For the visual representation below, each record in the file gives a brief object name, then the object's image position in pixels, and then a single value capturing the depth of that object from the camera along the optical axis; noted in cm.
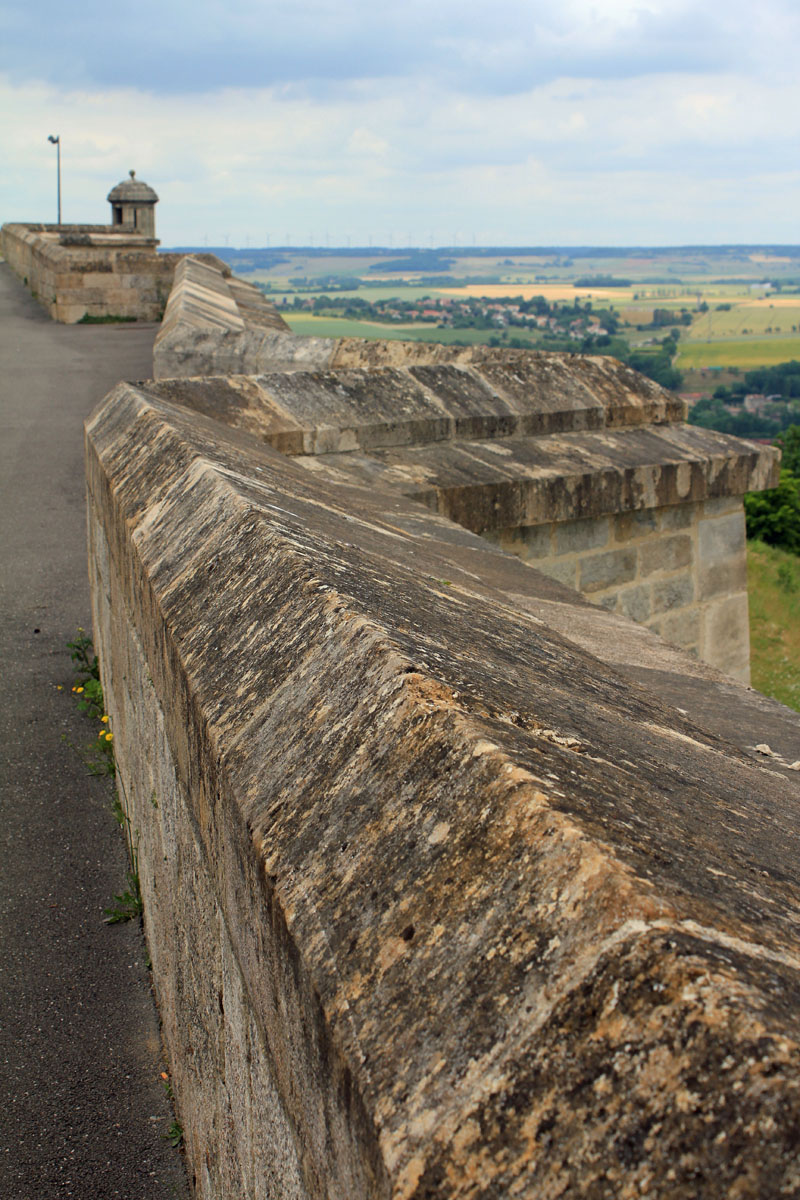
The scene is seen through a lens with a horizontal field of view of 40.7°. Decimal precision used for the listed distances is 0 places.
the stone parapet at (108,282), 1898
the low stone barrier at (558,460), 465
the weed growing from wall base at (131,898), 315
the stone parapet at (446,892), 77
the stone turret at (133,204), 3238
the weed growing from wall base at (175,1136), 231
